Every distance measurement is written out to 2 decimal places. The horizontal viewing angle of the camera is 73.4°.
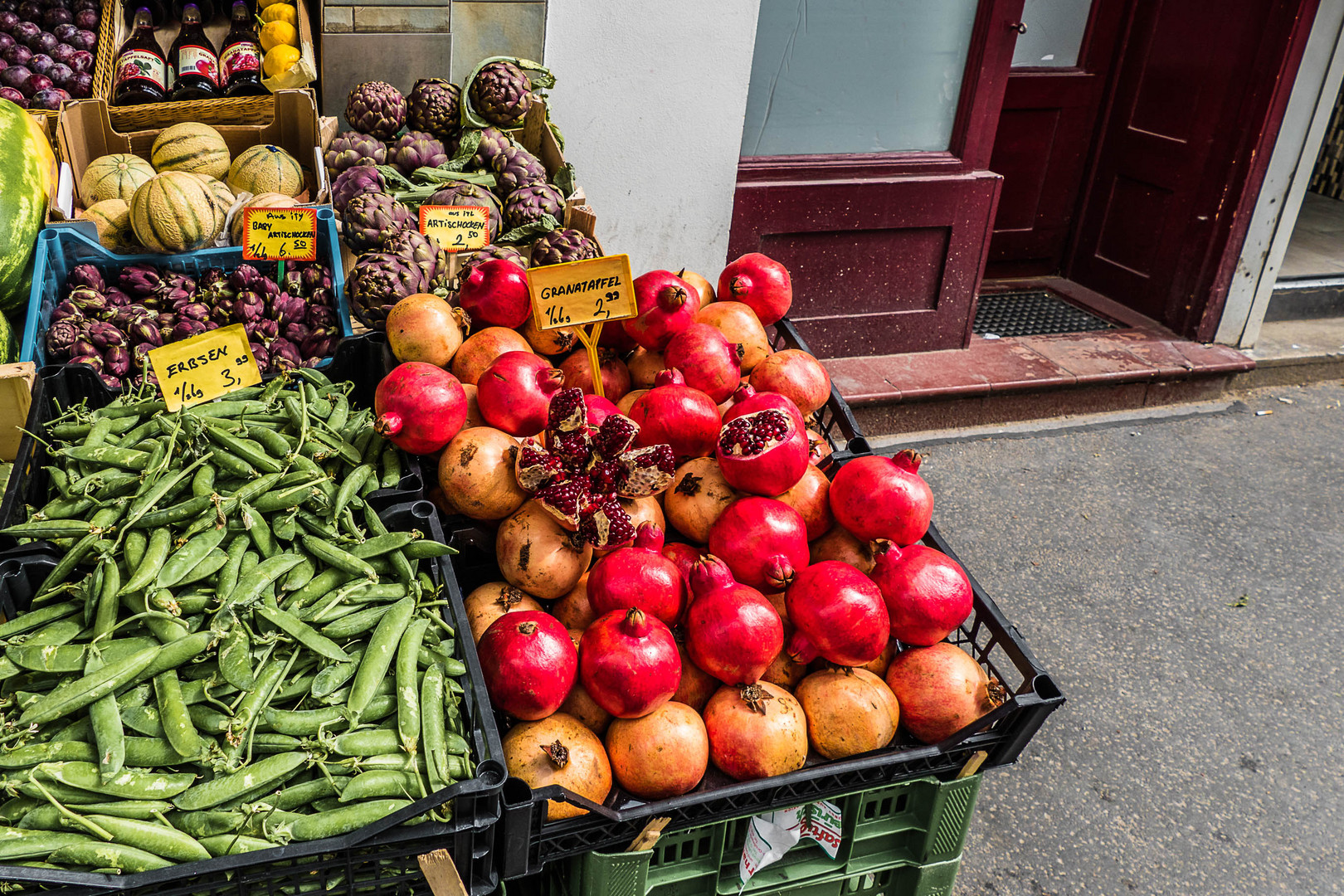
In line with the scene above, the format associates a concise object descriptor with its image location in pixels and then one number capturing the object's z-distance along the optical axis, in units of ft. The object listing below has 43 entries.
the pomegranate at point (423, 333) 6.91
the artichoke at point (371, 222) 8.79
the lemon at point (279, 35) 10.80
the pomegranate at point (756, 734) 5.29
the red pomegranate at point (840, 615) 5.47
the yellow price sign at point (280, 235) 8.34
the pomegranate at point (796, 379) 7.13
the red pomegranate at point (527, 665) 5.17
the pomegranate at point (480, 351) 6.85
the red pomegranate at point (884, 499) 6.06
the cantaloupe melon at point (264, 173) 9.65
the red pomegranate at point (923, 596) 5.79
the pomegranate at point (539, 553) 5.85
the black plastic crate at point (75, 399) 5.91
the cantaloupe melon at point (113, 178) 9.30
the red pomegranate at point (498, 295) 7.18
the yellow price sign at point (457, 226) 9.21
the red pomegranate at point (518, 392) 6.29
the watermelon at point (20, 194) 8.03
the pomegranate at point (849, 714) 5.49
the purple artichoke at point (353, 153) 10.21
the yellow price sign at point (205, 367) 6.23
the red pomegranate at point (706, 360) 6.88
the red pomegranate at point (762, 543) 5.84
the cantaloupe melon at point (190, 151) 9.65
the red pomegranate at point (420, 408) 6.09
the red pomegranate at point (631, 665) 5.15
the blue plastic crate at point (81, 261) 7.80
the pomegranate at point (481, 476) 6.01
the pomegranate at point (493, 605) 5.79
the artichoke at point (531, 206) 10.05
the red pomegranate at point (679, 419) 6.38
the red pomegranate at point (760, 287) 7.97
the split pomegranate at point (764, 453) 6.02
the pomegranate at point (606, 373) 7.27
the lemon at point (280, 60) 10.59
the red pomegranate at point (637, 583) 5.62
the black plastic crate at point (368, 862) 4.00
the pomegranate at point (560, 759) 5.06
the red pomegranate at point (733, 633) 5.36
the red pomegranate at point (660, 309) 7.18
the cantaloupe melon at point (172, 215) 8.45
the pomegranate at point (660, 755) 5.17
